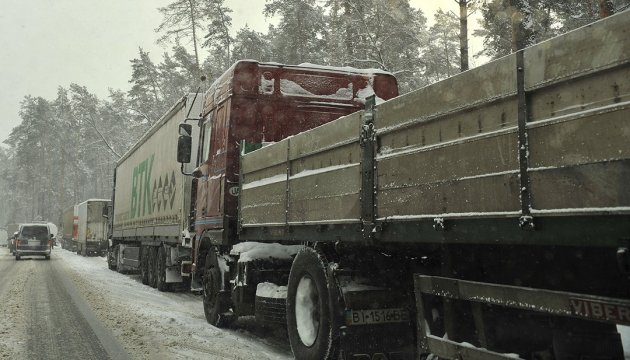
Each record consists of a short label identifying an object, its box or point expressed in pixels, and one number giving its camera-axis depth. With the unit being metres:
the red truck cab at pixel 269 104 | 7.41
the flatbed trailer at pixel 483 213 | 2.35
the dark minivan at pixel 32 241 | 29.31
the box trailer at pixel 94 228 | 35.97
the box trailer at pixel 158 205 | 11.64
